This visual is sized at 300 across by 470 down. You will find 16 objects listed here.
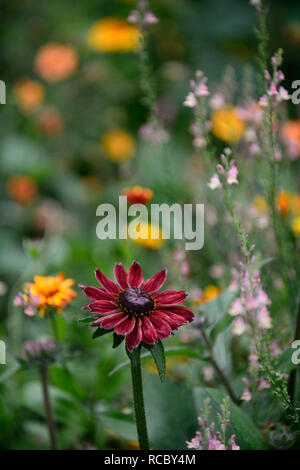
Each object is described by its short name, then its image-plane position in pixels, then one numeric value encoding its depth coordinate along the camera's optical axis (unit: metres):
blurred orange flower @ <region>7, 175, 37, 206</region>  1.72
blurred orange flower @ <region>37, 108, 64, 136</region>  1.83
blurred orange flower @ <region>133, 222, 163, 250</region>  1.00
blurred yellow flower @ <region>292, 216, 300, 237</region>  1.03
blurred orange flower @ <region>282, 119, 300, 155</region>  1.11
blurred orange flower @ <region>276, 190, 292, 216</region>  1.05
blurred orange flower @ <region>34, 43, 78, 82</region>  1.89
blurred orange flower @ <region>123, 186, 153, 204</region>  0.99
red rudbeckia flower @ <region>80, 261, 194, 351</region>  0.80
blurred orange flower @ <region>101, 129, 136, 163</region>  1.88
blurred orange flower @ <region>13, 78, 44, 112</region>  1.85
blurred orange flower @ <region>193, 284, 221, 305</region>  1.01
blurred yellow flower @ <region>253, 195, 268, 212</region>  1.09
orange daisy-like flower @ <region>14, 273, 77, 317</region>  0.89
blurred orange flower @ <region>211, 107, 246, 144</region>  1.02
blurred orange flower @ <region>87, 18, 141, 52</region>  1.97
